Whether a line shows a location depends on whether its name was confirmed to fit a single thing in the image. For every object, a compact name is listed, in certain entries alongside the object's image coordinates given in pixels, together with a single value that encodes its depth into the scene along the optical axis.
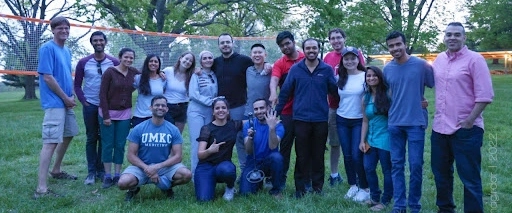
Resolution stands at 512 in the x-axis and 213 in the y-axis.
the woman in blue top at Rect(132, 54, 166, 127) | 5.49
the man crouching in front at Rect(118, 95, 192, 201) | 4.93
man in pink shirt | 3.77
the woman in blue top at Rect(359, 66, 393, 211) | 4.41
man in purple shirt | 5.68
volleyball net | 10.88
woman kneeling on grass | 4.93
